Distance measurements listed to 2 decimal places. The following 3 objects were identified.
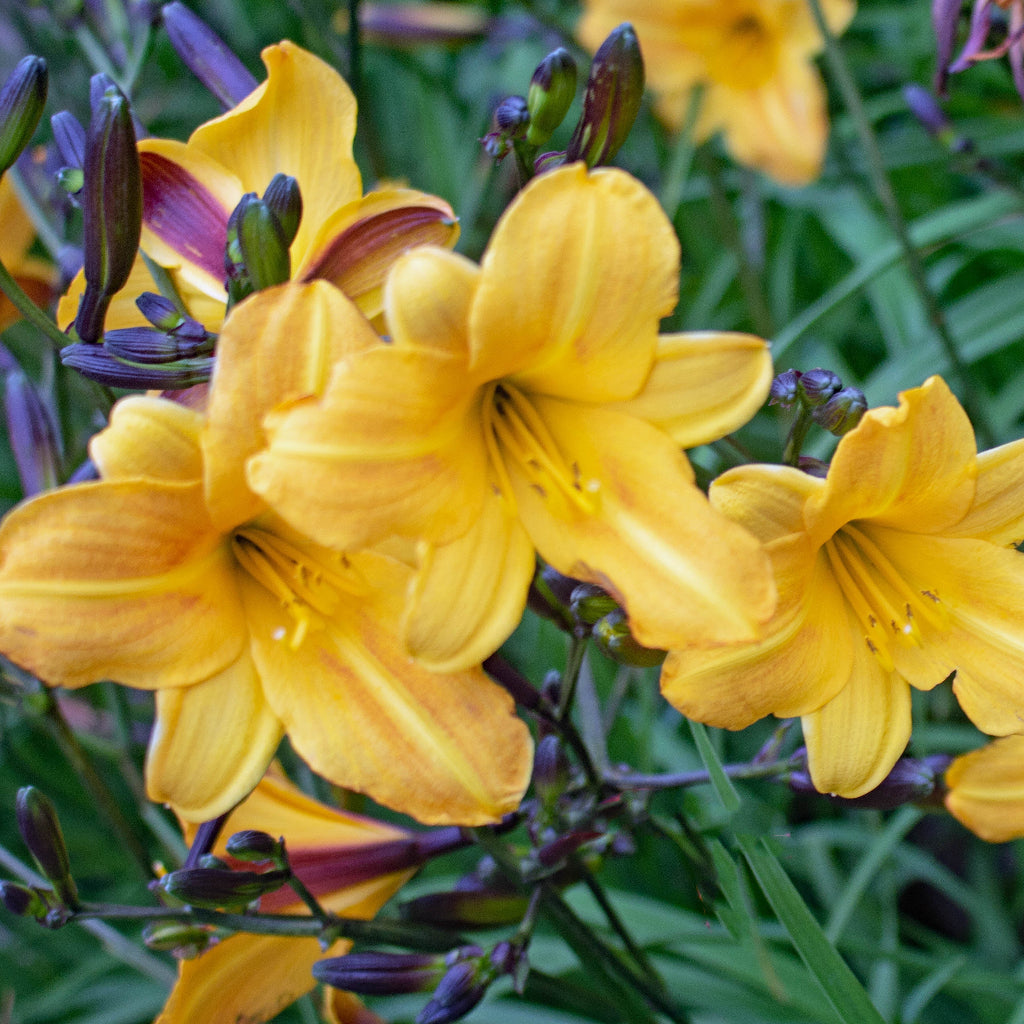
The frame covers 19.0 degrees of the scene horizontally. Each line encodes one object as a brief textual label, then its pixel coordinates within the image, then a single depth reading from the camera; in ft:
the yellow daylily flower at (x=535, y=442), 1.48
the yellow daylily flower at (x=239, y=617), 1.49
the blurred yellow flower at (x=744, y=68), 2.70
